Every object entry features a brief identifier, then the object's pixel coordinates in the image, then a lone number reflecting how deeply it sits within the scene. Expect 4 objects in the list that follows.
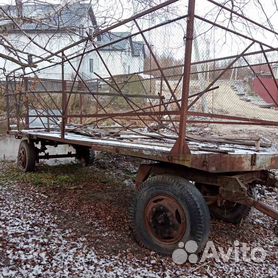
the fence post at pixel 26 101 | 6.77
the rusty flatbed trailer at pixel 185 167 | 3.22
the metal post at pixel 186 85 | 3.09
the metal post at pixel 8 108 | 6.87
